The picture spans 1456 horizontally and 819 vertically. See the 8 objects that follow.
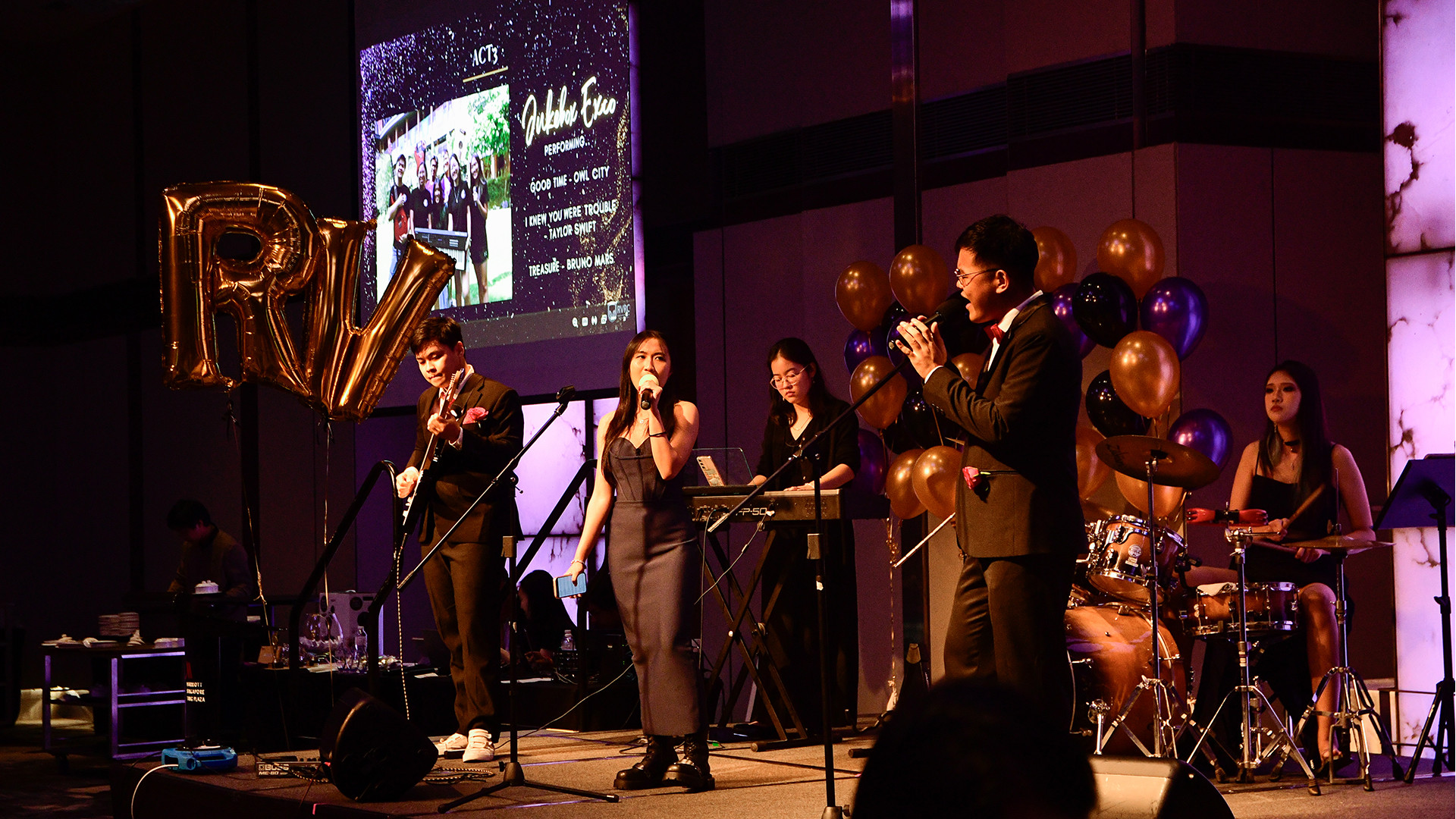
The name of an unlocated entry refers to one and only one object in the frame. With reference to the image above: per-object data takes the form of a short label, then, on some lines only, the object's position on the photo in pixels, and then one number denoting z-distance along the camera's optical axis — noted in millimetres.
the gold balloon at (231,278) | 5855
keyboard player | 5555
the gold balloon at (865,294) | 6219
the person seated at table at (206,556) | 8062
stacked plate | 7898
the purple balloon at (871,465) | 6035
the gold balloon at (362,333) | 5941
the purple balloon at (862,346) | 6246
